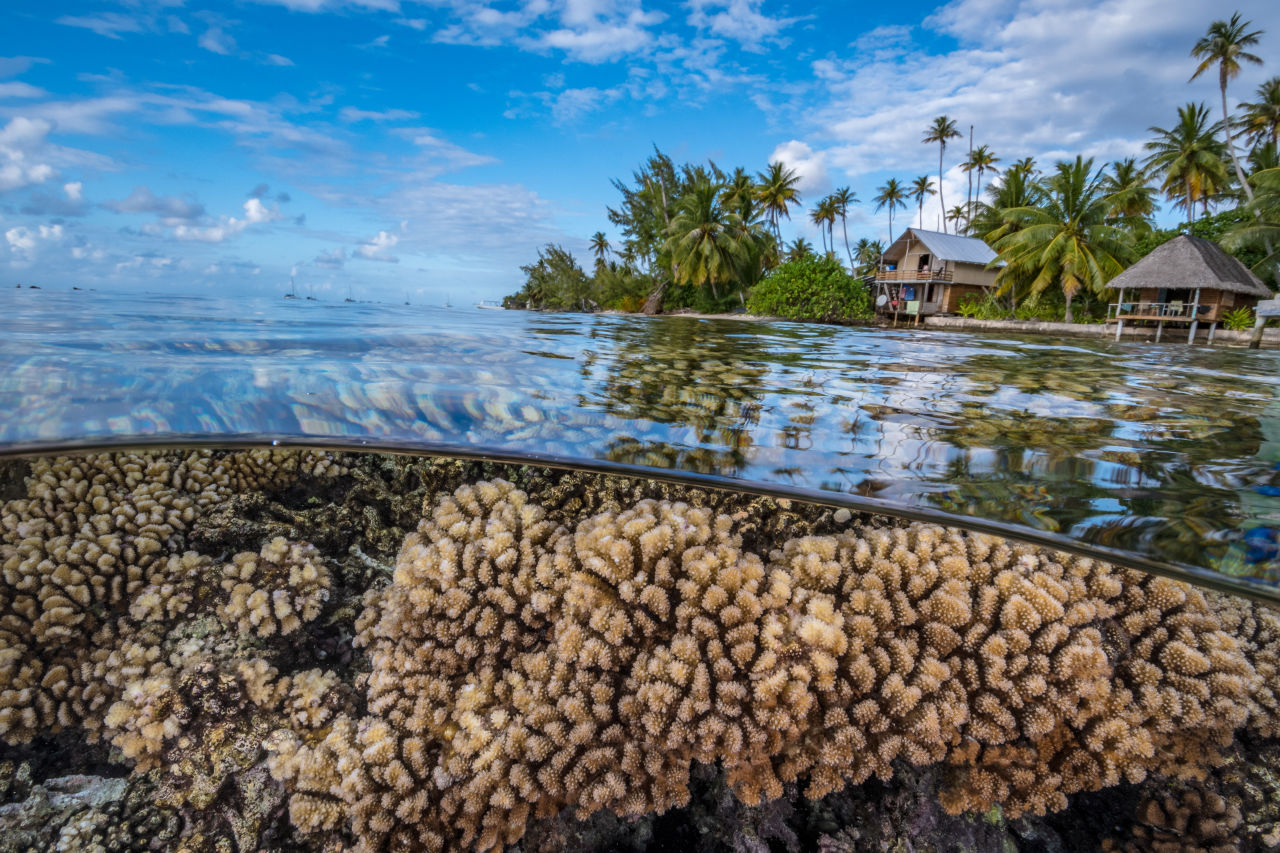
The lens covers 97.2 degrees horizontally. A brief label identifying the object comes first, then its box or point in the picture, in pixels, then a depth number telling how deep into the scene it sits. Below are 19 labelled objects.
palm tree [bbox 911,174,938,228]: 57.94
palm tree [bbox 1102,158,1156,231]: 31.27
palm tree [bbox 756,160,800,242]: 43.69
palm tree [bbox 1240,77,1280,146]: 30.02
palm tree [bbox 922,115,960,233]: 53.28
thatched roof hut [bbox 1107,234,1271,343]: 21.06
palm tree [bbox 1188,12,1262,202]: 32.41
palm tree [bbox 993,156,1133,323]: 25.73
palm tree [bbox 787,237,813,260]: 52.16
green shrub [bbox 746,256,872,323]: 27.03
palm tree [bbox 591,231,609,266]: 58.81
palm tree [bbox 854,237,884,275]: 53.31
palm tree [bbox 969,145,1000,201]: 50.91
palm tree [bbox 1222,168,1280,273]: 23.95
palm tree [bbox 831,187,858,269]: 57.47
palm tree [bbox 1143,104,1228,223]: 29.86
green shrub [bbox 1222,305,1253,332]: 21.94
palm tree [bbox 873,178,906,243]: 58.16
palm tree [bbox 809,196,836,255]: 57.69
